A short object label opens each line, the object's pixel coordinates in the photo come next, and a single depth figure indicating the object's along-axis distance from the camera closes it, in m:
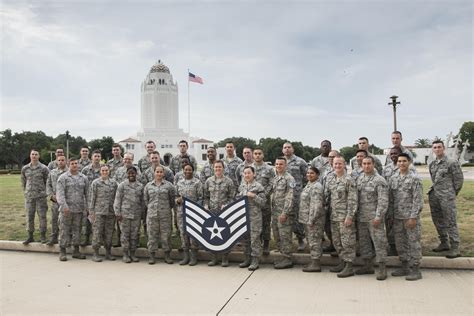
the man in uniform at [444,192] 6.69
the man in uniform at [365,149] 7.15
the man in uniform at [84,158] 9.28
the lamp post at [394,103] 20.64
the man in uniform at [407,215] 5.84
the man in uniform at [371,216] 5.90
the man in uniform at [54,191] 8.21
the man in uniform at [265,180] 7.15
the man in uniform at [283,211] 6.56
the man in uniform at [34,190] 8.39
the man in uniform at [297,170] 7.61
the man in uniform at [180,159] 8.84
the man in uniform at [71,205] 7.56
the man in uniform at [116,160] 8.91
